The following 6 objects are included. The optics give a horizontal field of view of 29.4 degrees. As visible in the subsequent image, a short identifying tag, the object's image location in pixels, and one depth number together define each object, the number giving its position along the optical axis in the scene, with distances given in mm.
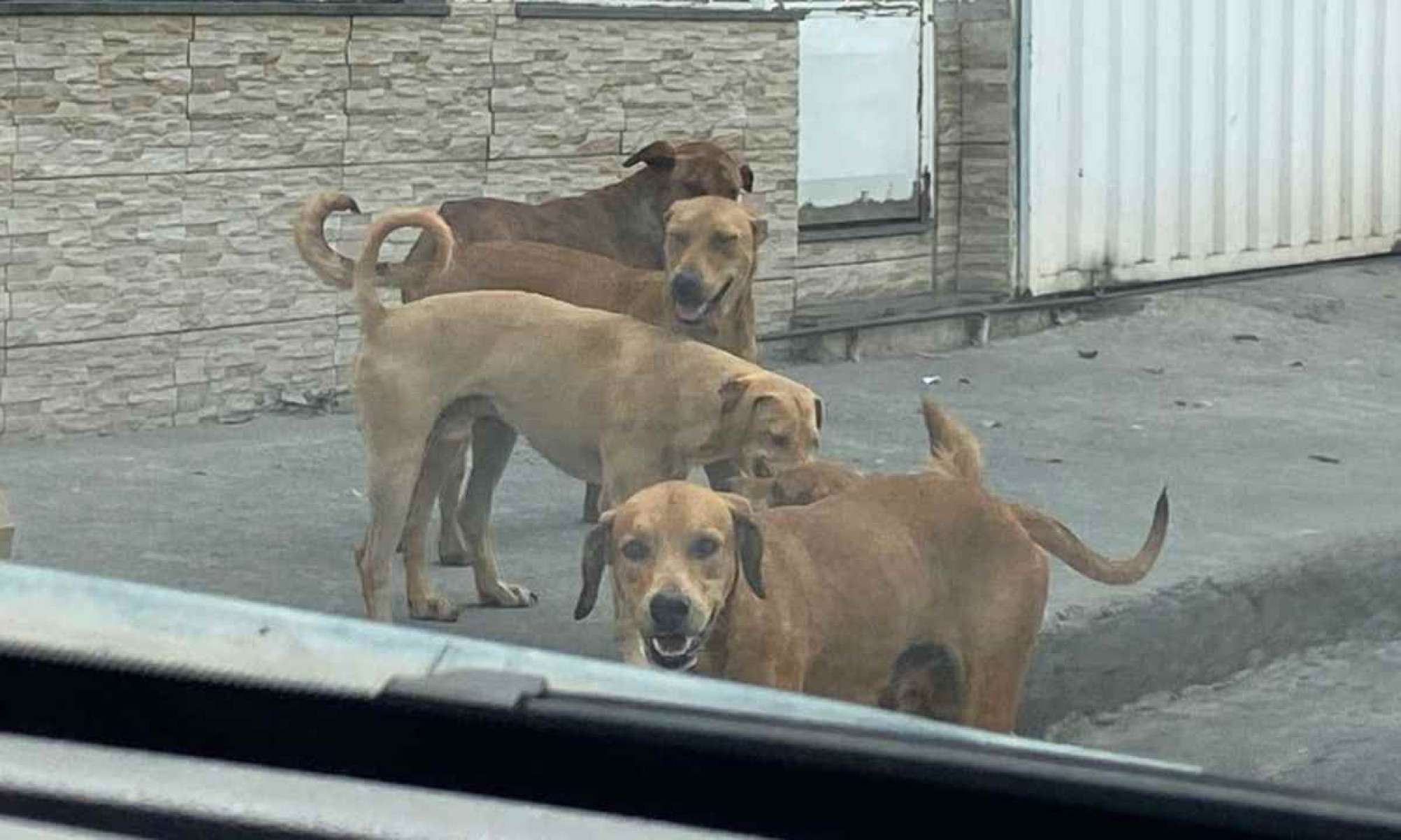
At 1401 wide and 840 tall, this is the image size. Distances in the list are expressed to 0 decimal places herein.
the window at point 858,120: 11125
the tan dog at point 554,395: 6059
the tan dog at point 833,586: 5141
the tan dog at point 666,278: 6738
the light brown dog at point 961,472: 5926
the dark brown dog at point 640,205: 7984
